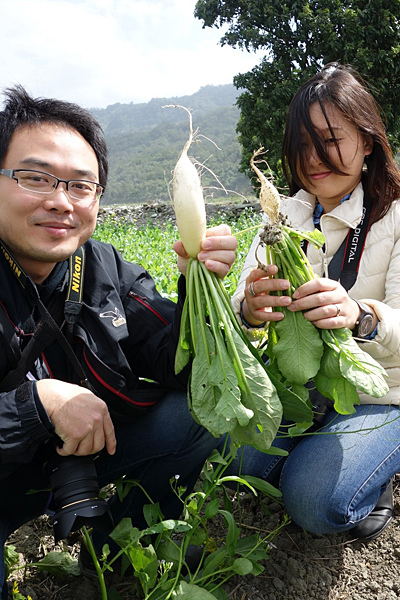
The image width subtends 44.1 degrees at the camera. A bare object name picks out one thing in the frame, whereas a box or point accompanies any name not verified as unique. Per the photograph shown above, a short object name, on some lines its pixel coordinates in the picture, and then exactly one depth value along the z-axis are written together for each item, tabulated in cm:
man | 136
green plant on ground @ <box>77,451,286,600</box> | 132
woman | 162
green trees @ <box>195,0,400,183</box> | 1486
